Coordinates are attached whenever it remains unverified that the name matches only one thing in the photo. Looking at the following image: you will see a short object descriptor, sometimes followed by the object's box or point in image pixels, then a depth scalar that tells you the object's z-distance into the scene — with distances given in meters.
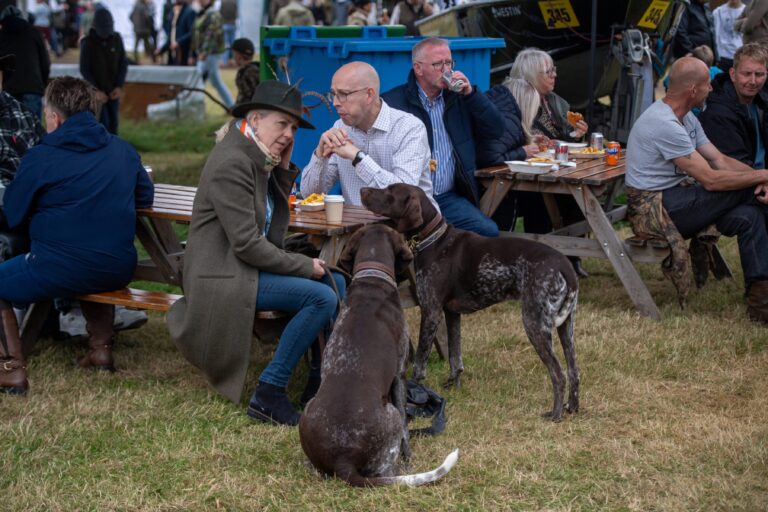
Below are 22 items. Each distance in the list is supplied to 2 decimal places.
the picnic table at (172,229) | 5.01
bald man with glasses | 5.14
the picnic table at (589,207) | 6.43
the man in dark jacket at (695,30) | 11.77
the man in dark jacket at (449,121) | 6.05
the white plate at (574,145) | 7.29
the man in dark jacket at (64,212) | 5.09
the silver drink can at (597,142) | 7.43
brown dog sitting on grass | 3.75
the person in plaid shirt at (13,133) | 5.77
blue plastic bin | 7.61
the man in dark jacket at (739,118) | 6.78
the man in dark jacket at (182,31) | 22.84
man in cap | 9.66
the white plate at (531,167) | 6.43
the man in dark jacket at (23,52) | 9.80
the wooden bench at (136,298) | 5.15
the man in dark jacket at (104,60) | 11.65
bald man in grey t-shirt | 6.31
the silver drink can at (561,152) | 6.82
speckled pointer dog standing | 4.76
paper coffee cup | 5.01
